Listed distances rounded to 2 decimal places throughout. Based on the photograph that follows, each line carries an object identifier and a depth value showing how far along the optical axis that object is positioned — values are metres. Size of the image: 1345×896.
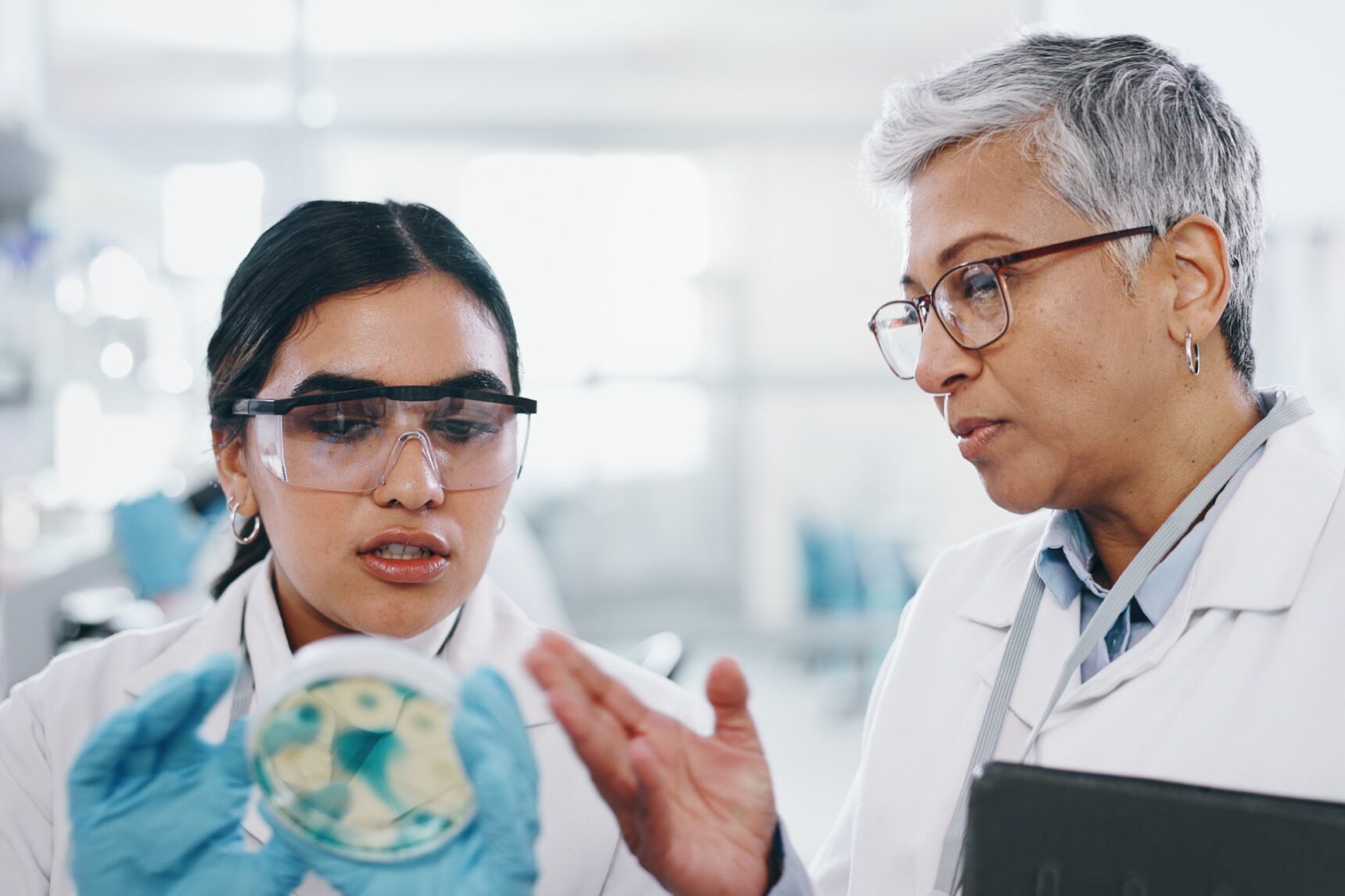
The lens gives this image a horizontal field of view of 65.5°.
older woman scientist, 1.07
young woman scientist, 1.14
